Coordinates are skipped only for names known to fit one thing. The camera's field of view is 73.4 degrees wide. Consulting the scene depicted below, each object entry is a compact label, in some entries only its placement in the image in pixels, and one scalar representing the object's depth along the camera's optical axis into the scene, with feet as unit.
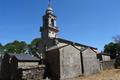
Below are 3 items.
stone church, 42.33
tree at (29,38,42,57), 100.75
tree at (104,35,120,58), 89.91
